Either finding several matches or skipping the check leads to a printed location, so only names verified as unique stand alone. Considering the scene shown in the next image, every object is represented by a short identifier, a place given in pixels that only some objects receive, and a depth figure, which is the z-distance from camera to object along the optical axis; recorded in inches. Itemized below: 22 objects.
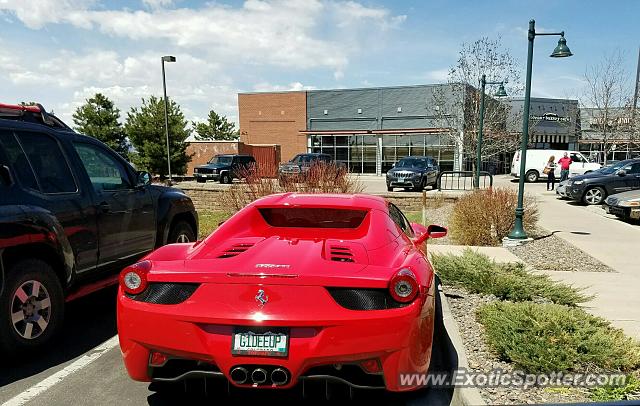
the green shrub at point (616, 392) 118.5
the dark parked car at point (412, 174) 887.7
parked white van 1106.1
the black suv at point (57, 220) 147.7
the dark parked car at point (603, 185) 649.6
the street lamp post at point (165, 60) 952.9
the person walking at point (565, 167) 922.9
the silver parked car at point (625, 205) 475.8
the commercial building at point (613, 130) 1211.2
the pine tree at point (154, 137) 1275.8
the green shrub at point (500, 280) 205.5
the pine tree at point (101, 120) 1333.7
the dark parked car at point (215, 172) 1133.1
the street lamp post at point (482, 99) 839.6
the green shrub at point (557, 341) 133.3
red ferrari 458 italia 98.7
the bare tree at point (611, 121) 1206.3
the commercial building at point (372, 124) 1555.1
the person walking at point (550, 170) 901.2
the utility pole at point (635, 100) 1081.5
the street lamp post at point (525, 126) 367.6
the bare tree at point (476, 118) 1066.1
